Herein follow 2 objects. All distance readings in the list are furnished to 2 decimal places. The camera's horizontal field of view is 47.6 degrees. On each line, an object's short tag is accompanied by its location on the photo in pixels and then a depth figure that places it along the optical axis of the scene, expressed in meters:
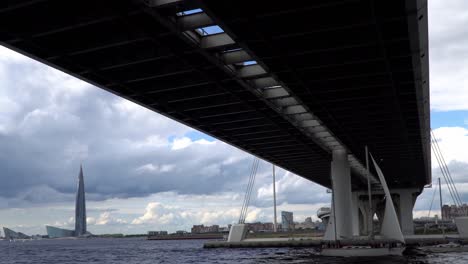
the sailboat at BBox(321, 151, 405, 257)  55.69
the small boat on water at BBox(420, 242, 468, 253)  69.38
